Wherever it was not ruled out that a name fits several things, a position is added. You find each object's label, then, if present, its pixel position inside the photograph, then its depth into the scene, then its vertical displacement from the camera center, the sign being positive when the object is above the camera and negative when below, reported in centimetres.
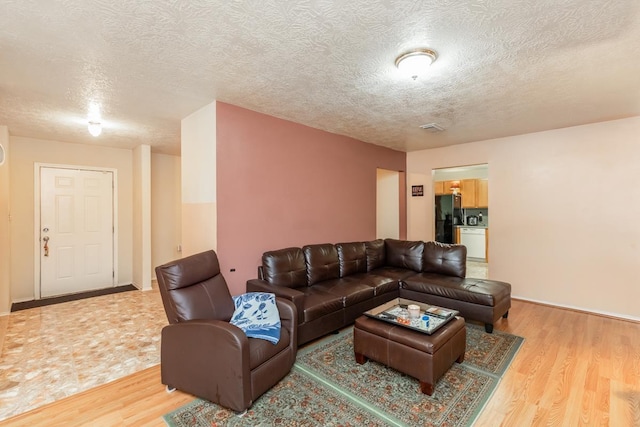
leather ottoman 218 -108
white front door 474 -29
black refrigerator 727 -8
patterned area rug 195 -137
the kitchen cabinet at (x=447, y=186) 765 +68
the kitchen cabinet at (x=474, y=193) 737 +49
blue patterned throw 224 -86
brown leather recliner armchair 196 -96
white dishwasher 722 -72
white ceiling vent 403 +120
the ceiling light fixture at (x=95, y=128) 361 +105
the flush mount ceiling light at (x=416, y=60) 214 +114
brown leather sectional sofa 312 -89
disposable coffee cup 241 -94
